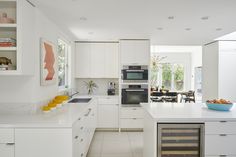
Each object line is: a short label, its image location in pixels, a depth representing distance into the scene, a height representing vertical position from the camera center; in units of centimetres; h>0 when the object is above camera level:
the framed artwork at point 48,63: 280 +19
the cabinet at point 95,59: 524 +46
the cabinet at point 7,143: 203 -74
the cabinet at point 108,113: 492 -100
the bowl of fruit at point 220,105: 259 -41
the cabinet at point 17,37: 221 +48
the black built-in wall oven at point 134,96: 489 -54
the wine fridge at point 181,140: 217 -77
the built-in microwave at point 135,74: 489 +4
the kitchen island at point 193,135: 215 -70
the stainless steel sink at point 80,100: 414 -56
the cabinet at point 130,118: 488 -111
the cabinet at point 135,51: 487 +63
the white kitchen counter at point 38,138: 204 -69
